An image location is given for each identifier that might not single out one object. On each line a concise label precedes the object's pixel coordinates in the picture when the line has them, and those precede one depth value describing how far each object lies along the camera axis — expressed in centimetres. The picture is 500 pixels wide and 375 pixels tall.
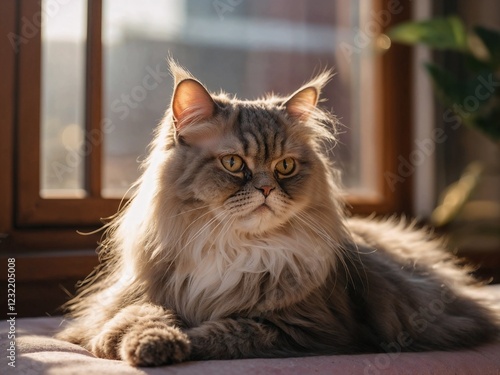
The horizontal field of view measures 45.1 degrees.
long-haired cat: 149
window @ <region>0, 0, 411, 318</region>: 221
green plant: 263
